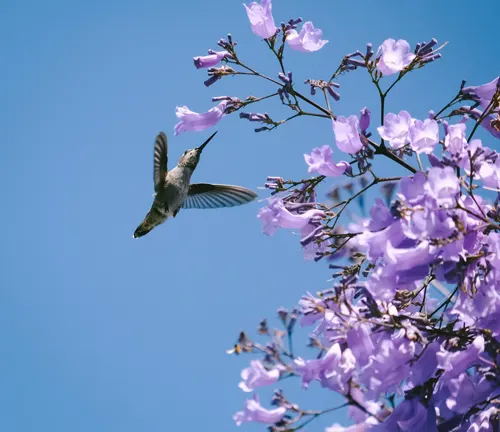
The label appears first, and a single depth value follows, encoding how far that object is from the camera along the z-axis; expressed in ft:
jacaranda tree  17.07
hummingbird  30.19
